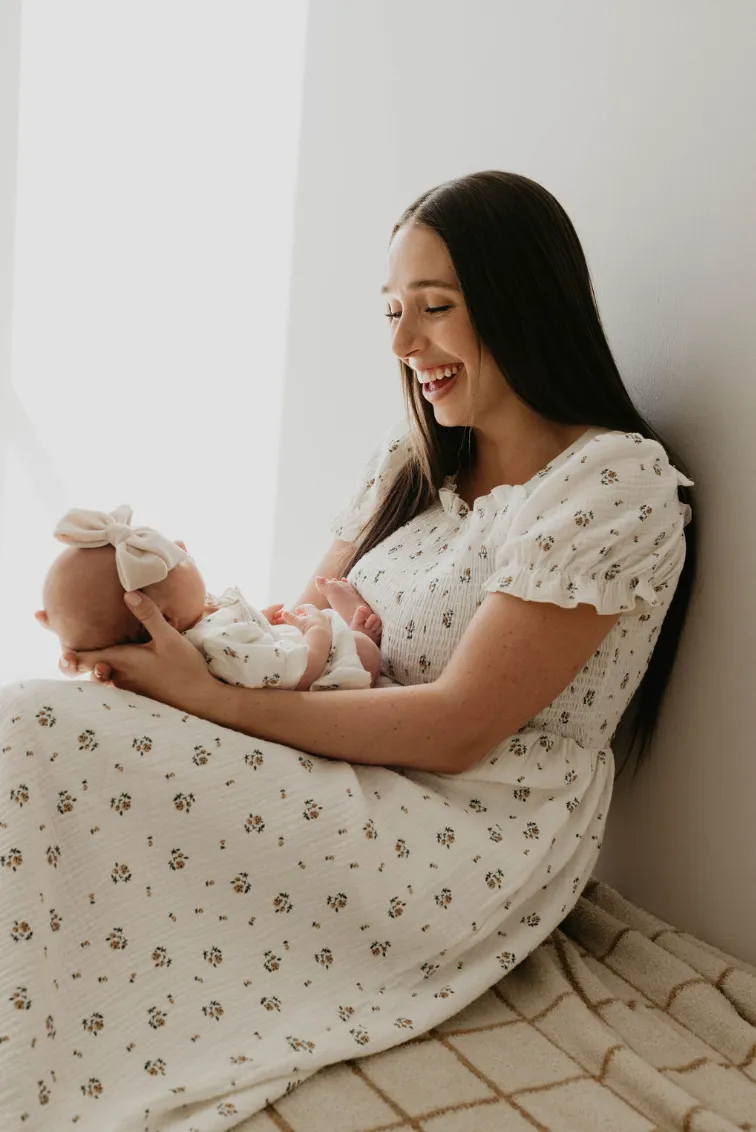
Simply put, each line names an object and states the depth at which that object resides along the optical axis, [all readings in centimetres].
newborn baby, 121
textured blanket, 106
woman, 108
